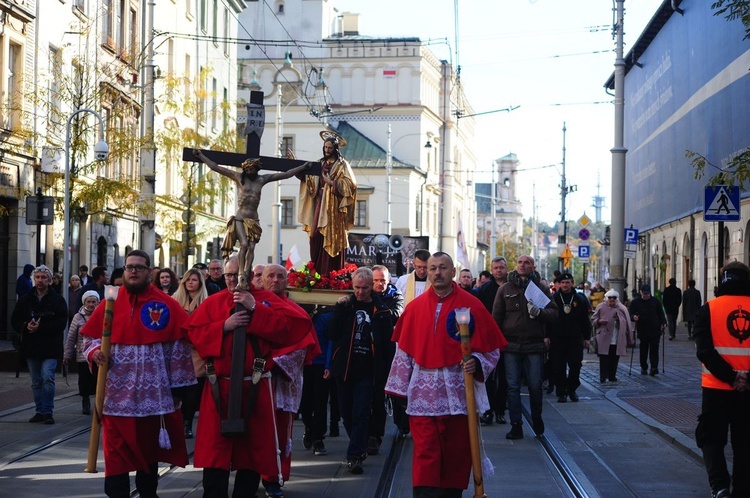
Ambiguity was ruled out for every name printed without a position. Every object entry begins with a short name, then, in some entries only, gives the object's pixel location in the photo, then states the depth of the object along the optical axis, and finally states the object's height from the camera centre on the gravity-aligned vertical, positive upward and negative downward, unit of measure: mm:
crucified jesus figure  9234 +452
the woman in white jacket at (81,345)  14534 -1071
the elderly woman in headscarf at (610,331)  20656 -1187
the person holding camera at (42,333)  14211 -916
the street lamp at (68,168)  22941 +1744
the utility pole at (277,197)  46600 +2393
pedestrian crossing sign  16422 +773
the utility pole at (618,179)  27766 +1853
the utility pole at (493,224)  88500 +2527
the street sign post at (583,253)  42956 +261
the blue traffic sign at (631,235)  32428 +673
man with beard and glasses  8102 -807
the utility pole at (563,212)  55500 +2396
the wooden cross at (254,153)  9345 +810
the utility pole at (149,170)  27094 +2030
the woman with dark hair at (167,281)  13805 -290
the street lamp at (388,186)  70188 +4186
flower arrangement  15938 -290
